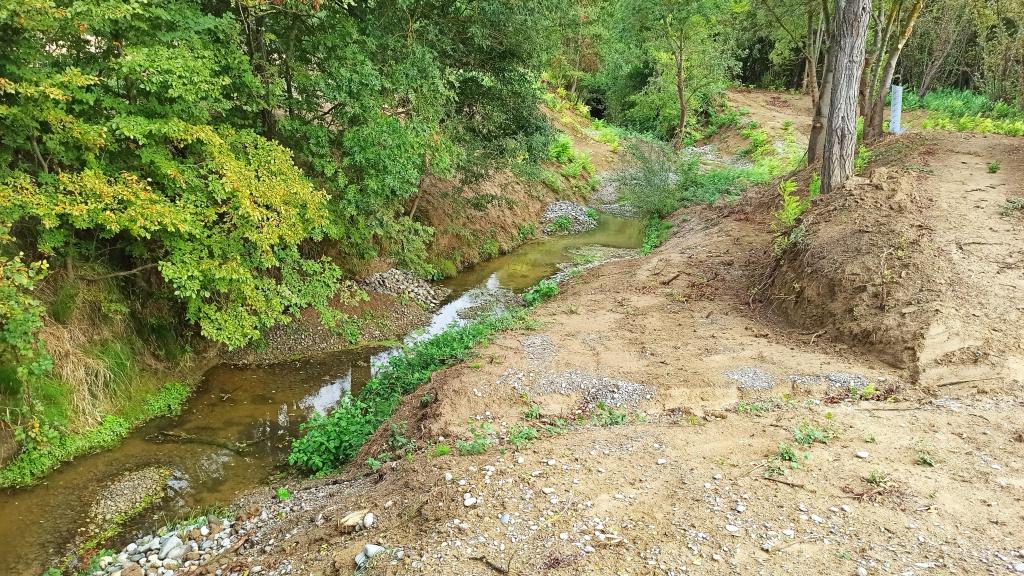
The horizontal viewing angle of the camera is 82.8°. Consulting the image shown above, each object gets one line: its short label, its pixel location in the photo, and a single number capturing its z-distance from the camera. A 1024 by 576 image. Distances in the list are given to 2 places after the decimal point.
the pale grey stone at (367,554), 4.71
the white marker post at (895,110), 14.93
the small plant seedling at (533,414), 6.92
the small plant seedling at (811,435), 5.71
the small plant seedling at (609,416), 6.77
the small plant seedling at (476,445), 6.10
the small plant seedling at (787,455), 5.40
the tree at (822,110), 14.88
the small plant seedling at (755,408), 6.62
